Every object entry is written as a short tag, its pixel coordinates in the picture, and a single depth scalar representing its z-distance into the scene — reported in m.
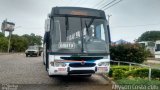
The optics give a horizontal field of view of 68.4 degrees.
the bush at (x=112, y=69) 6.24
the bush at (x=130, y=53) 9.95
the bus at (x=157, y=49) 18.64
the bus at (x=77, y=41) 5.11
